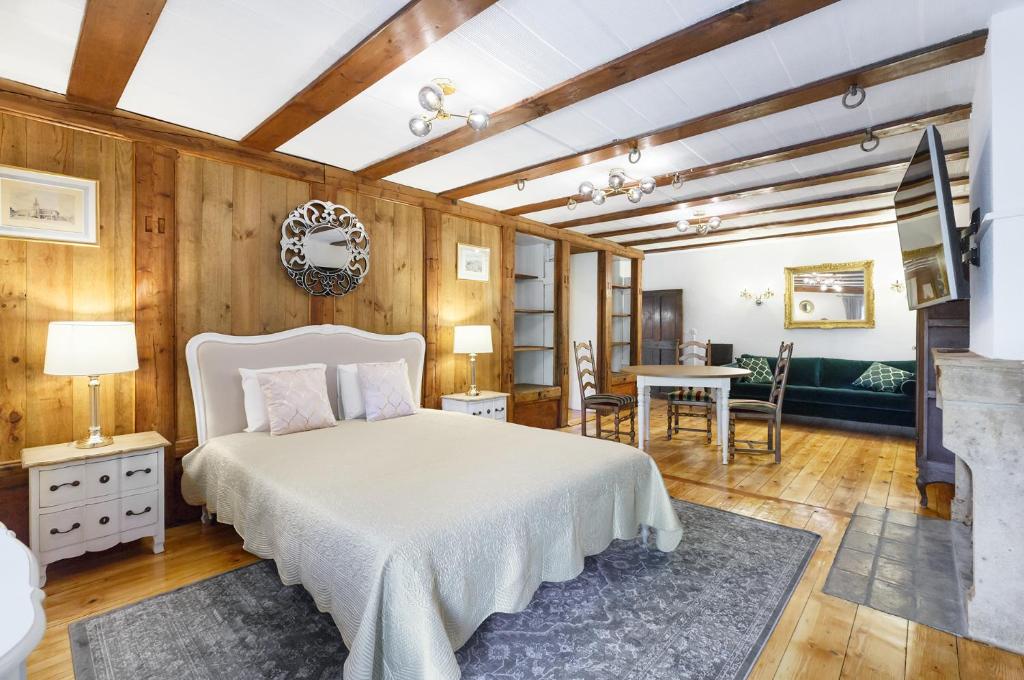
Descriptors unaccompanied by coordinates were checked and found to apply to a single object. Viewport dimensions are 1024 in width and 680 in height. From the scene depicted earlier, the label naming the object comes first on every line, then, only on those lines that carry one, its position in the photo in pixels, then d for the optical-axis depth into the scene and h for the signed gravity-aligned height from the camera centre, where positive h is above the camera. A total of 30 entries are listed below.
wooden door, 8.10 +0.19
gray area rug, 1.71 -1.19
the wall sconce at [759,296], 7.25 +0.62
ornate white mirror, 3.48 +0.66
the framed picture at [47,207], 2.47 +0.69
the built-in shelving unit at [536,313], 5.99 +0.29
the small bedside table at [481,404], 4.24 -0.62
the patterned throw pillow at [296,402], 2.86 -0.41
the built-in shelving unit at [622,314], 7.29 +0.35
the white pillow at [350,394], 3.38 -0.41
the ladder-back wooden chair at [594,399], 4.93 -0.66
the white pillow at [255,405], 2.94 -0.43
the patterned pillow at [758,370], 6.30 -0.45
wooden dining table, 4.28 -0.42
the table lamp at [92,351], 2.32 -0.08
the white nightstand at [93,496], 2.26 -0.81
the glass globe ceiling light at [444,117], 2.42 +1.12
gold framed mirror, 6.42 +0.57
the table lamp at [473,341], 4.37 -0.04
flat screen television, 2.03 +0.51
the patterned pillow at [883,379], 5.52 -0.50
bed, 1.43 -0.67
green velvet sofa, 5.29 -0.70
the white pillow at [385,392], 3.31 -0.40
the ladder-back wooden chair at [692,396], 4.81 -0.62
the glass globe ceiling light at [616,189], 3.18 +1.05
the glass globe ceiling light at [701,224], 4.48 +1.11
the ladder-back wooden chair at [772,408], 4.39 -0.67
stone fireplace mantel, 1.88 -0.59
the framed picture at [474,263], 4.75 +0.75
